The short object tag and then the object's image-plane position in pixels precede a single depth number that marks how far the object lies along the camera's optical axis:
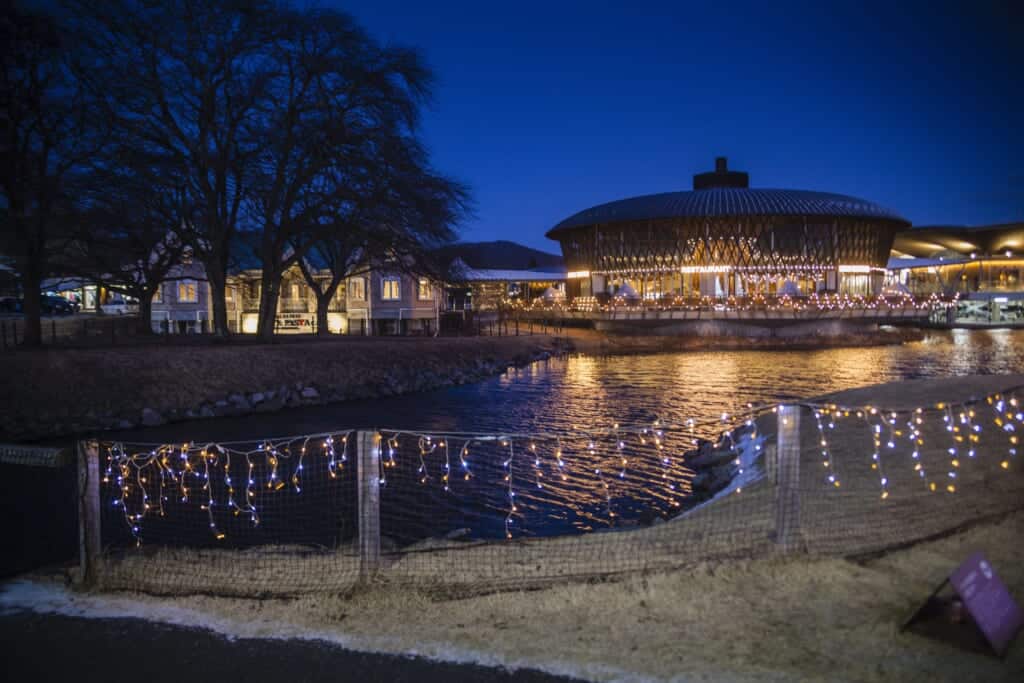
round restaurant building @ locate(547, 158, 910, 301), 66.12
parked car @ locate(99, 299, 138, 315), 61.56
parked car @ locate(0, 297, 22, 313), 59.31
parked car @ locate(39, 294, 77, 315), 56.42
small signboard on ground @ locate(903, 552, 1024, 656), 4.70
